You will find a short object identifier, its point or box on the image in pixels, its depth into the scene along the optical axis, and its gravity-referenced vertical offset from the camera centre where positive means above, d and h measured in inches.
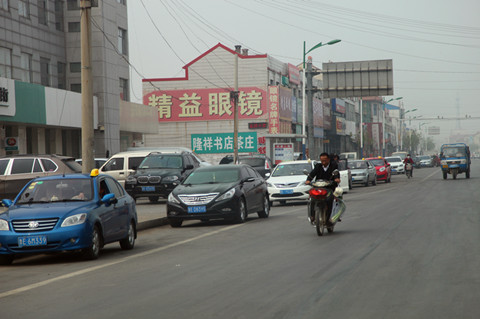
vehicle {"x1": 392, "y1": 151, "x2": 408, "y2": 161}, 3387.8 -28.4
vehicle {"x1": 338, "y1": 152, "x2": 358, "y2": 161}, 3116.6 -26.4
